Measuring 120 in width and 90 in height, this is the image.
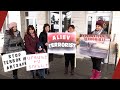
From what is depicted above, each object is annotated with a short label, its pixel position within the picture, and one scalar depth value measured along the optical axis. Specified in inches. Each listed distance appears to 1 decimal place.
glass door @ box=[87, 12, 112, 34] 133.3
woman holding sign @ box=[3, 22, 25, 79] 97.3
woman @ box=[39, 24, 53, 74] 104.3
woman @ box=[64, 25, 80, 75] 101.7
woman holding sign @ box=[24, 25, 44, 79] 100.9
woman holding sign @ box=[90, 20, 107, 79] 99.1
